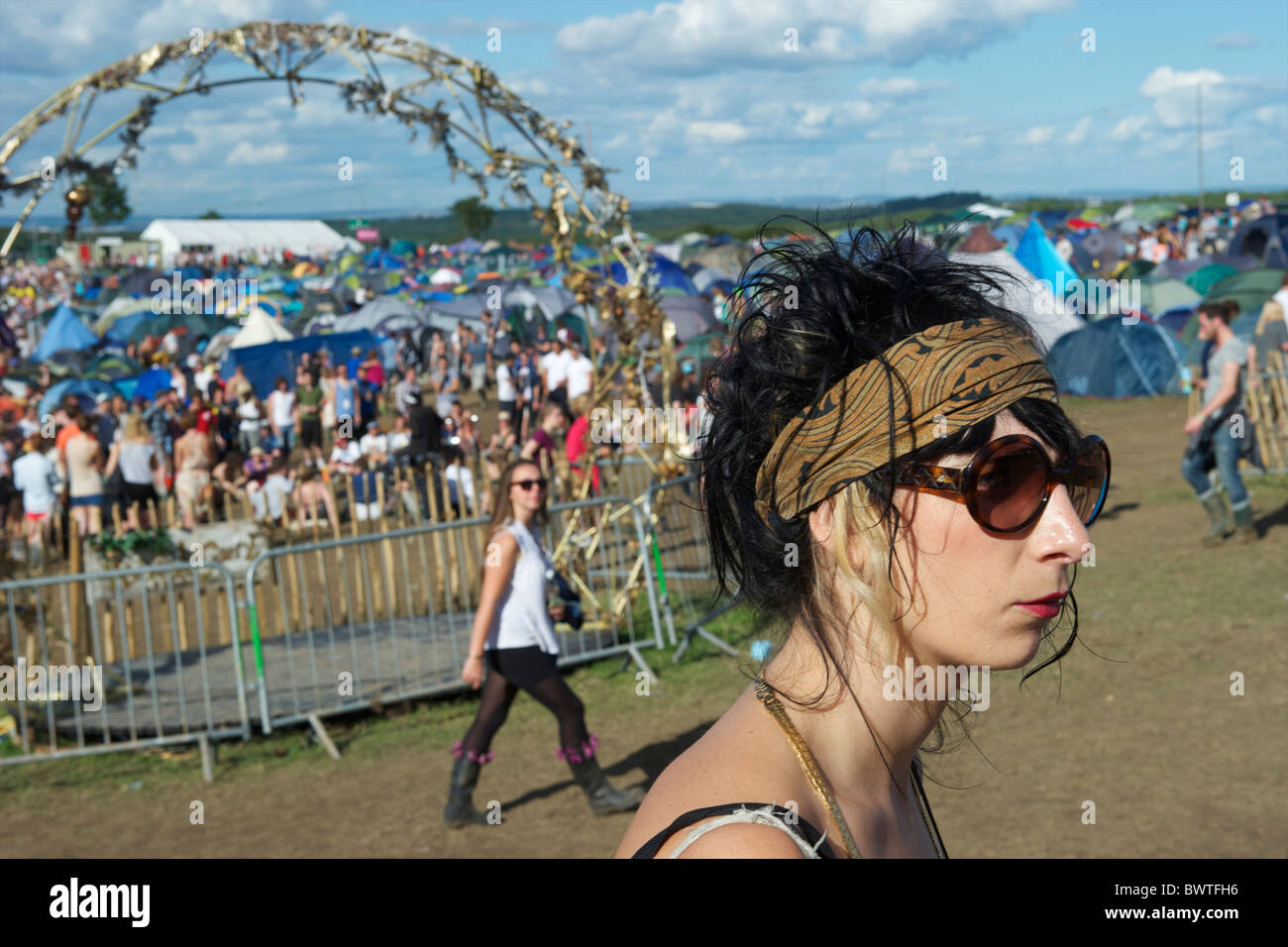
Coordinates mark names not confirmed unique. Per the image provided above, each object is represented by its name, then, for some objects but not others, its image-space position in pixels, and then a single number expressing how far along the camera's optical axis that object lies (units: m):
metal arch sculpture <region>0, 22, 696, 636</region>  9.14
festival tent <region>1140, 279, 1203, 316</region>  25.19
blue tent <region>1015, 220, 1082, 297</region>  26.39
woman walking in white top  6.02
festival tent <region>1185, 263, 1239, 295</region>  25.92
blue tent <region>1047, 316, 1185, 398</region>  21.75
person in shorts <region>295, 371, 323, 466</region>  18.94
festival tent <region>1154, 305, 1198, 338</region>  23.81
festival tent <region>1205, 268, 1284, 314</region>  22.77
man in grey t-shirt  10.15
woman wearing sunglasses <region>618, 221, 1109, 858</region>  1.46
